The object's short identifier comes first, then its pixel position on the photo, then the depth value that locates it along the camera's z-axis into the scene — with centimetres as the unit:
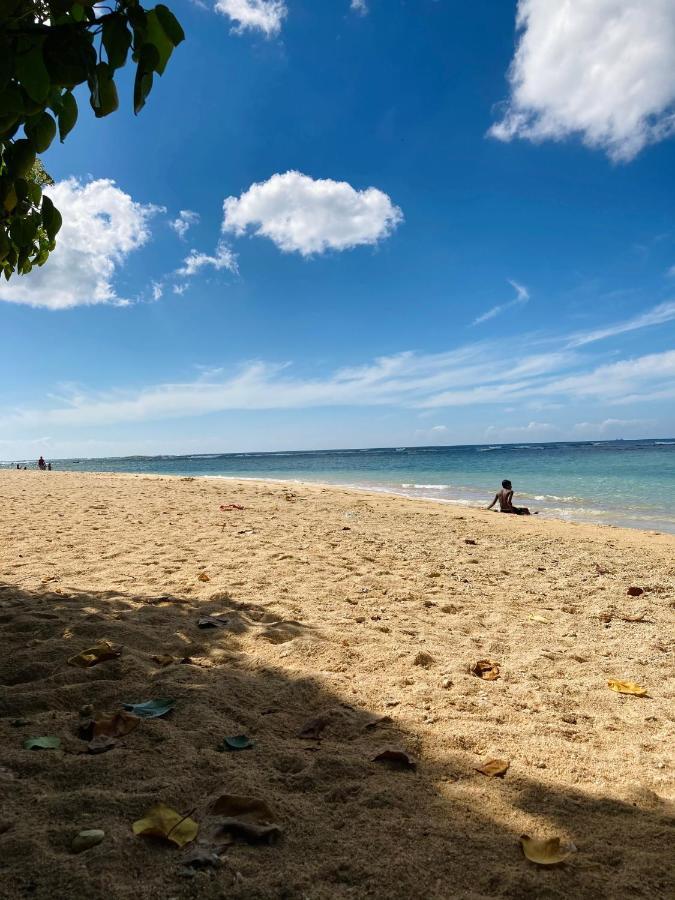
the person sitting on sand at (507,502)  1323
